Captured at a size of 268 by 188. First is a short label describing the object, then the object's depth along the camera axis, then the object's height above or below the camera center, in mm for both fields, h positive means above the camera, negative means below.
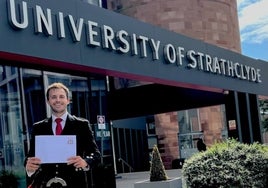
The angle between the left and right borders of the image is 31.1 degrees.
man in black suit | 3719 -73
